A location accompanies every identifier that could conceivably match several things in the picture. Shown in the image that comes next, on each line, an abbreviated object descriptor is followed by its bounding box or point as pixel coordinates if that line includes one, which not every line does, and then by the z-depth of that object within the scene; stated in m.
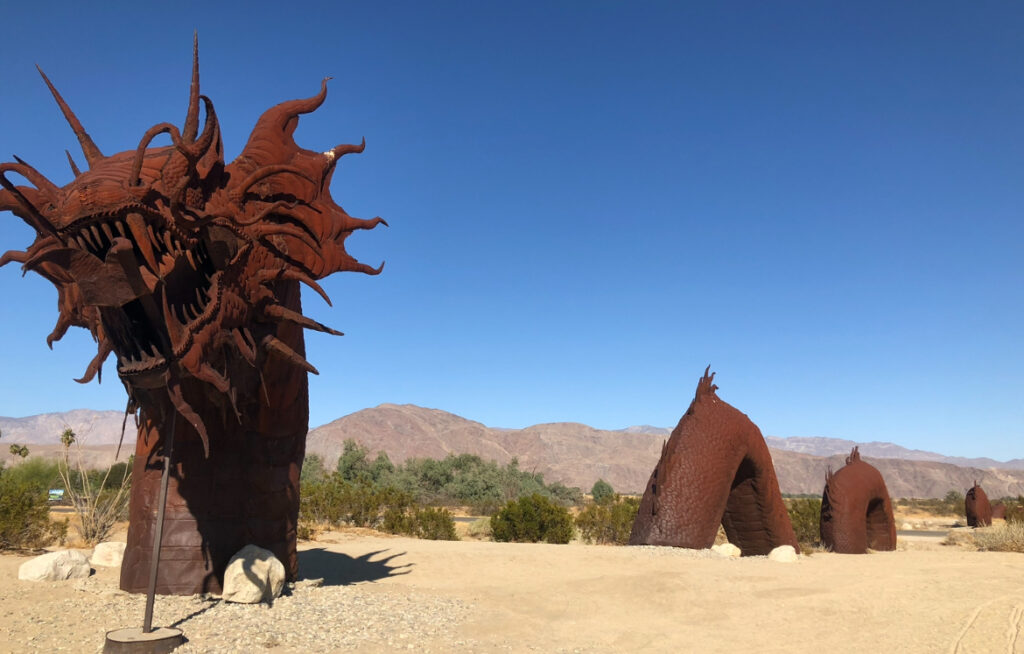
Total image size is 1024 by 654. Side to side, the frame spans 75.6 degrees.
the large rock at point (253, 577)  5.97
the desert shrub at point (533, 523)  16.09
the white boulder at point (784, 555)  10.29
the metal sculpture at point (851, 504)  12.68
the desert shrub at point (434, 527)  16.73
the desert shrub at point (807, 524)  17.55
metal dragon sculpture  4.44
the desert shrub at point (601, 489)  45.38
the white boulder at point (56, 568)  6.38
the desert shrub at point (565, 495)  40.17
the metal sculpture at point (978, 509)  24.27
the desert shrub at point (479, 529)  19.00
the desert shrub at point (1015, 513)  23.89
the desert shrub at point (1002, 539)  14.38
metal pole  4.73
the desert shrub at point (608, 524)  16.22
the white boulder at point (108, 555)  7.62
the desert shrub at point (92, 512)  10.88
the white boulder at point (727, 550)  10.09
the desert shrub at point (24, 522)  8.83
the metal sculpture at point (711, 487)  9.91
